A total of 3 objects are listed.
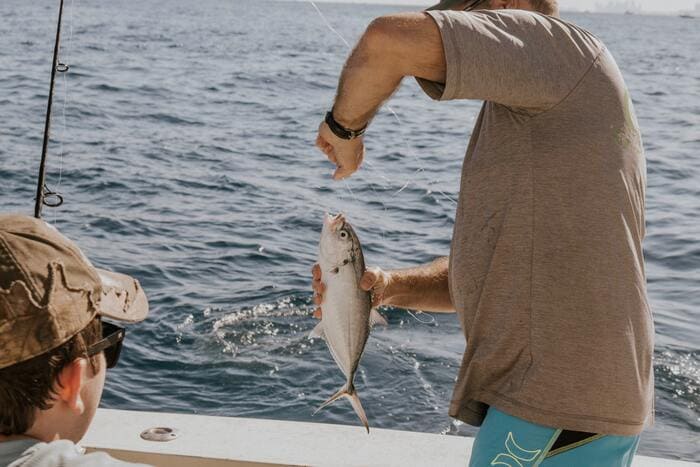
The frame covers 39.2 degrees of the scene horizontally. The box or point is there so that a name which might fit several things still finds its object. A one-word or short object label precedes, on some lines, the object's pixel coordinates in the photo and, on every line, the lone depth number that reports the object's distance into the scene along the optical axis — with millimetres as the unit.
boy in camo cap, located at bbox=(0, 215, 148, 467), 1744
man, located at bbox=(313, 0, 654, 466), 2396
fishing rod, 3791
